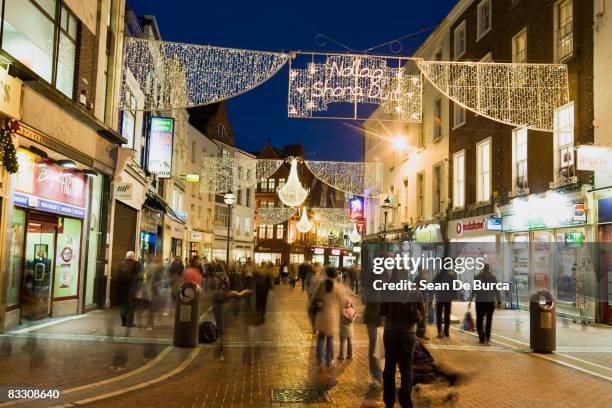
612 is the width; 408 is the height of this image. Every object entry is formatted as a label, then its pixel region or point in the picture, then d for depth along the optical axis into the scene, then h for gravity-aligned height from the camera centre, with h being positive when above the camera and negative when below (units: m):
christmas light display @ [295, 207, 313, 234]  47.83 +2.49
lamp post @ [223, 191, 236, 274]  25.83 +2.38
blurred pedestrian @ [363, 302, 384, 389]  9.04 -1.23
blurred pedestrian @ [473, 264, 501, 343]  13.22 -1.09
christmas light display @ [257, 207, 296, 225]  54.22 +3.69
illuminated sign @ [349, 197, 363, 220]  43.50 +3.61
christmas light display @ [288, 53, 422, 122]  14.84 +4.54
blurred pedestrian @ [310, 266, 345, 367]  9.98 -1.04
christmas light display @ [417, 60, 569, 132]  16.14 +5.06
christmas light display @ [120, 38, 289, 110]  14.07 +4.57
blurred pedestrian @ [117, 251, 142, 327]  13.32 -0.92
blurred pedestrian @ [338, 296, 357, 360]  10.79 -1.37
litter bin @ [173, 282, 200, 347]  11.55 -1.31
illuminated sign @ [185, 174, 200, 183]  31.22 +3.97
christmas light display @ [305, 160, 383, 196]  29.67 +4.35
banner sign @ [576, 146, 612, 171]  15.88 +2.89
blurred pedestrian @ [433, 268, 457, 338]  14.21 -0.98
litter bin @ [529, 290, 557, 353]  11.93 -1.37
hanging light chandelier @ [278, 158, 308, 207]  31.98 +3.50
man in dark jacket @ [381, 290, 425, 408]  6.95 -1.04
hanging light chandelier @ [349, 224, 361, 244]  50.92 +1.79
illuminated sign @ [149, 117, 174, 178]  25.08 +4.60
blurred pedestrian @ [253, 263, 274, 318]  16.98 -1.00
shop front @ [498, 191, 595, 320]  17.45 +0.38
